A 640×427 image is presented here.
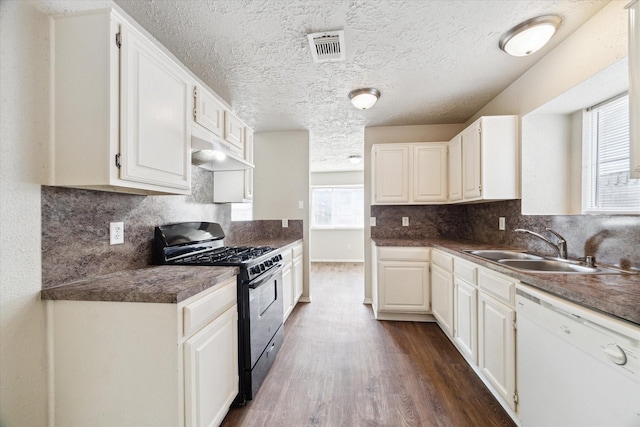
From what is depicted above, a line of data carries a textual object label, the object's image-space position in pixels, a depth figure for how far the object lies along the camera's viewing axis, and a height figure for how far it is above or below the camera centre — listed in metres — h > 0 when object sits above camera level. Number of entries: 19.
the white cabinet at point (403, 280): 2.75 -0.76
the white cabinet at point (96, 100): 1.07 +0.49
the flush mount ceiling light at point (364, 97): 2.36 +1.11
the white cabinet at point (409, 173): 3.00 +0.49
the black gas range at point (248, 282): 1.60 -0.50
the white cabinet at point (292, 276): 2.67 -0.76
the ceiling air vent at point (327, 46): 1.61 +1.15
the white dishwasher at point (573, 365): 0.82 -0.60
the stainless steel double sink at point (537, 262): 1.47 -0.35
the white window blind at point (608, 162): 1.58 +0.36
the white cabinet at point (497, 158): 2.17 +0.48
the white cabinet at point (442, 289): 2.29 -0.76
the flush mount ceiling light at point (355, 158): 4.98 +1.11
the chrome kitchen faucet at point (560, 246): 1.70 -0.23
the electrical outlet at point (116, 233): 1.42 -0.12
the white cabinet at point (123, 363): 1.06 -0.66
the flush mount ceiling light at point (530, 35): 1.50 +1.13
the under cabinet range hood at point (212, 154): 1.68 +0.48
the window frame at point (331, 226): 6.54 -0.31
